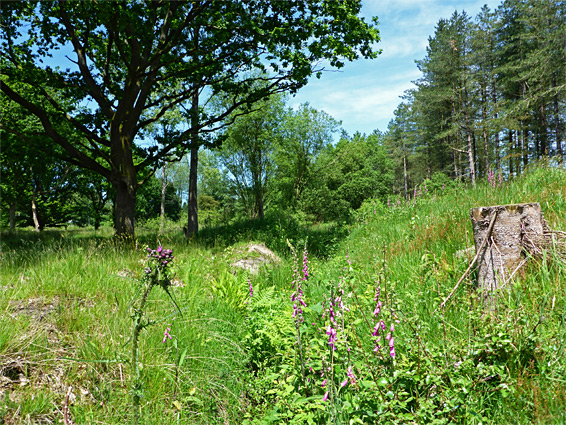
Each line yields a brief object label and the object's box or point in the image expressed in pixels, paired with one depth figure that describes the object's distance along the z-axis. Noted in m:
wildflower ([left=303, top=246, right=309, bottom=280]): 2.72
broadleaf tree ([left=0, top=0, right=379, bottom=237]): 8.77
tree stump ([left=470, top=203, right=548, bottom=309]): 3.13
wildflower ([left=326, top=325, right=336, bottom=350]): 1.77
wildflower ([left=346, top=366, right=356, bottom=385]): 1.88
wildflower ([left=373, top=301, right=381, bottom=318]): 1.94
